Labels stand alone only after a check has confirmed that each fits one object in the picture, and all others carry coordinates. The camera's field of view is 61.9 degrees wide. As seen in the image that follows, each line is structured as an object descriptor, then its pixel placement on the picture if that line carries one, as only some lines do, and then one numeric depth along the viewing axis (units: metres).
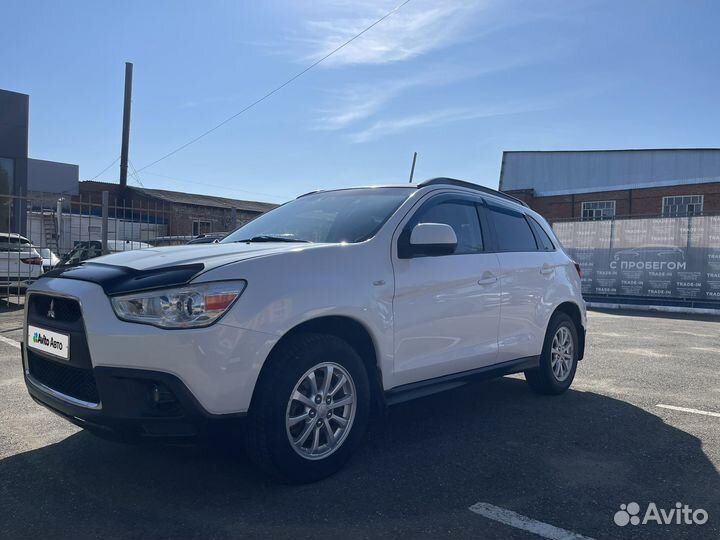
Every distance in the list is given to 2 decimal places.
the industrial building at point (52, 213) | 11.53
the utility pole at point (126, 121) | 24.95
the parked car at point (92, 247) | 11.34
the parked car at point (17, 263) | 11.05
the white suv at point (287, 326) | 2.91
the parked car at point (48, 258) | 12.16
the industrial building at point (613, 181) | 28.32
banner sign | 15.32
